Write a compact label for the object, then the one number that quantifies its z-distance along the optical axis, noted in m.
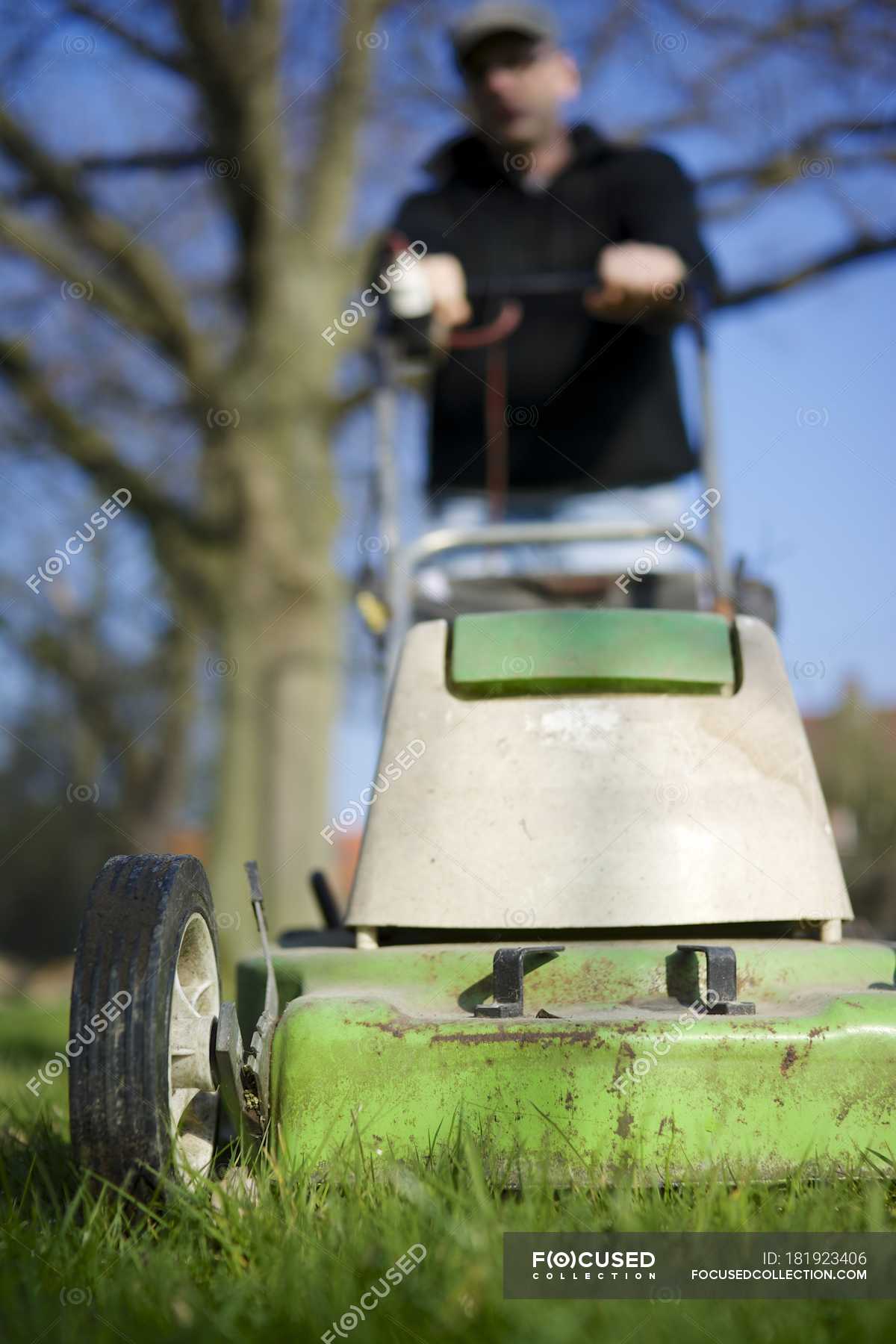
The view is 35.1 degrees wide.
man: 3.44
